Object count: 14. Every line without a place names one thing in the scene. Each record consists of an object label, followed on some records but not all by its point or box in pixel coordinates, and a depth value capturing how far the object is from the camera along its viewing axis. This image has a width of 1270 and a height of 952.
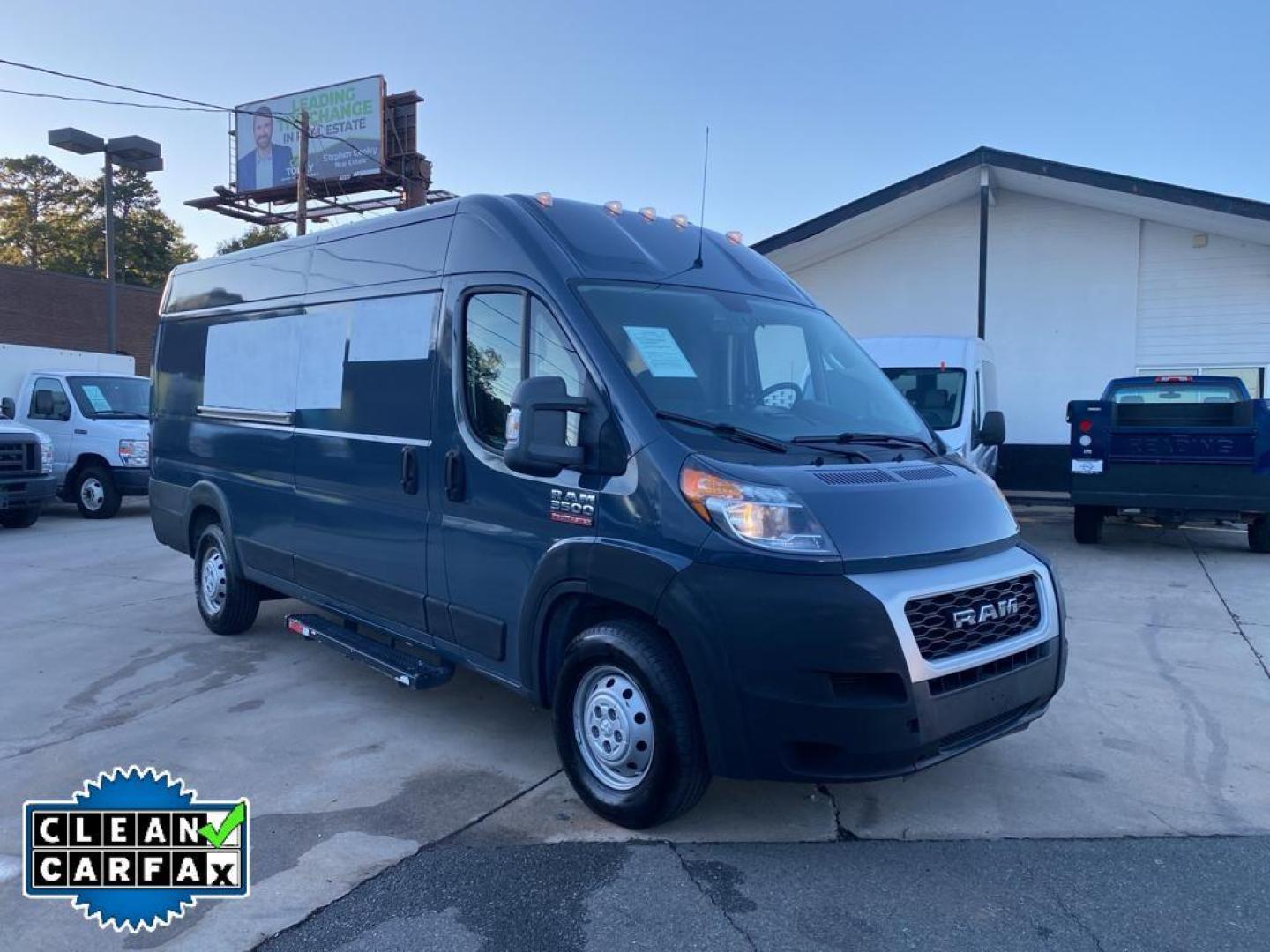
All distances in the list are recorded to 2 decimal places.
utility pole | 20.66
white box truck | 13.85
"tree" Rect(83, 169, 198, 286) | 46.44
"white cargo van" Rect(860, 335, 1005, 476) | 10.71
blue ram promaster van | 3.41
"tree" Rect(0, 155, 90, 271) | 45.12
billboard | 29.14
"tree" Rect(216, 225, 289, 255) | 47.76
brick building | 27.23
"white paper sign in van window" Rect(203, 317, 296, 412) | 6.10
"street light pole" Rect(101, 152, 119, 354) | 22.56
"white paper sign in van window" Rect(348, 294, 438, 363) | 4.91
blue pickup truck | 9.80
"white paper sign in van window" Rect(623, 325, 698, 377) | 4.02
